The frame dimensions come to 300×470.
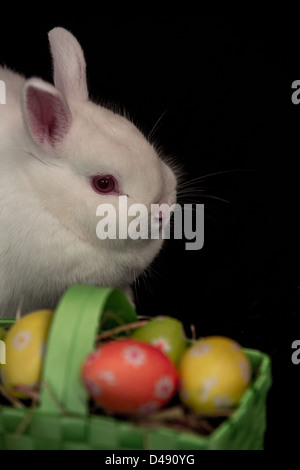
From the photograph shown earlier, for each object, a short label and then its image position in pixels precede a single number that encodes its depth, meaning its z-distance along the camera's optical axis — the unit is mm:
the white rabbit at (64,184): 939
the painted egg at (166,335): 837
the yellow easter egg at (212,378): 796
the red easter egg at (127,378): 777
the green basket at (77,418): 777
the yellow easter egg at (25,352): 807
